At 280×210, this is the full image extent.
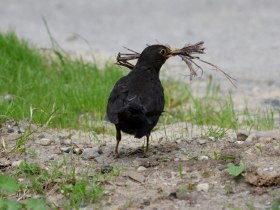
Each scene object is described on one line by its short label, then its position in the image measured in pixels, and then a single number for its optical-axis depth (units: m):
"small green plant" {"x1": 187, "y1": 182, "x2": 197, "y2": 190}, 11.16
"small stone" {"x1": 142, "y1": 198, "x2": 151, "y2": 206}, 10.72
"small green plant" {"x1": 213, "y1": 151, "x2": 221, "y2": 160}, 12.02
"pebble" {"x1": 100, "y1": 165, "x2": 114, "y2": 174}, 11.91
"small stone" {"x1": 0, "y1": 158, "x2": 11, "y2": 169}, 12.39
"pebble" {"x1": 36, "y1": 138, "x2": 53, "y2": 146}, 13.22
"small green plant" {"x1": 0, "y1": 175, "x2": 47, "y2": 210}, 10.23
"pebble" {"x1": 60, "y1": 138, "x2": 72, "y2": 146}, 13.31
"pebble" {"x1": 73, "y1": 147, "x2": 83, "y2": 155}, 12.87
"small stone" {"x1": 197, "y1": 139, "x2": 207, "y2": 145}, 13.00
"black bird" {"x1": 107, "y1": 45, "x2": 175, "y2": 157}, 11.92
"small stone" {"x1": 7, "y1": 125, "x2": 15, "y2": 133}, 13.75
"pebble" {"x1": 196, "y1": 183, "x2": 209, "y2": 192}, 11.12
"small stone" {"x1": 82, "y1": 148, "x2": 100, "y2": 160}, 12.69
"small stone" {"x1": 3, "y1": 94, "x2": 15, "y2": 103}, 16.13
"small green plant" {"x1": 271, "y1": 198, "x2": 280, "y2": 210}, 9.90
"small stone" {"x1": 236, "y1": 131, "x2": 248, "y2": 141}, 13.05
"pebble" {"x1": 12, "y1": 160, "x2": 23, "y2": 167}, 12.31
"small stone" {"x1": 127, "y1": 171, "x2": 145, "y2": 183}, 11.59
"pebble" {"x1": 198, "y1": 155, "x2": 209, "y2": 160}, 12.11
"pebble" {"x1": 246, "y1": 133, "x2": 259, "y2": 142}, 12.82
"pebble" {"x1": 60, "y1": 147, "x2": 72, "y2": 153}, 12.90
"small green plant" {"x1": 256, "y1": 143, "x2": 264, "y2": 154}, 11.97
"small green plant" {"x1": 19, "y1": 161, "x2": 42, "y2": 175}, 11.90
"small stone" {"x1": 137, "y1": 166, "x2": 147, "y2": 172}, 12.00
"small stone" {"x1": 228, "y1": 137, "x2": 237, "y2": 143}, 12.99
